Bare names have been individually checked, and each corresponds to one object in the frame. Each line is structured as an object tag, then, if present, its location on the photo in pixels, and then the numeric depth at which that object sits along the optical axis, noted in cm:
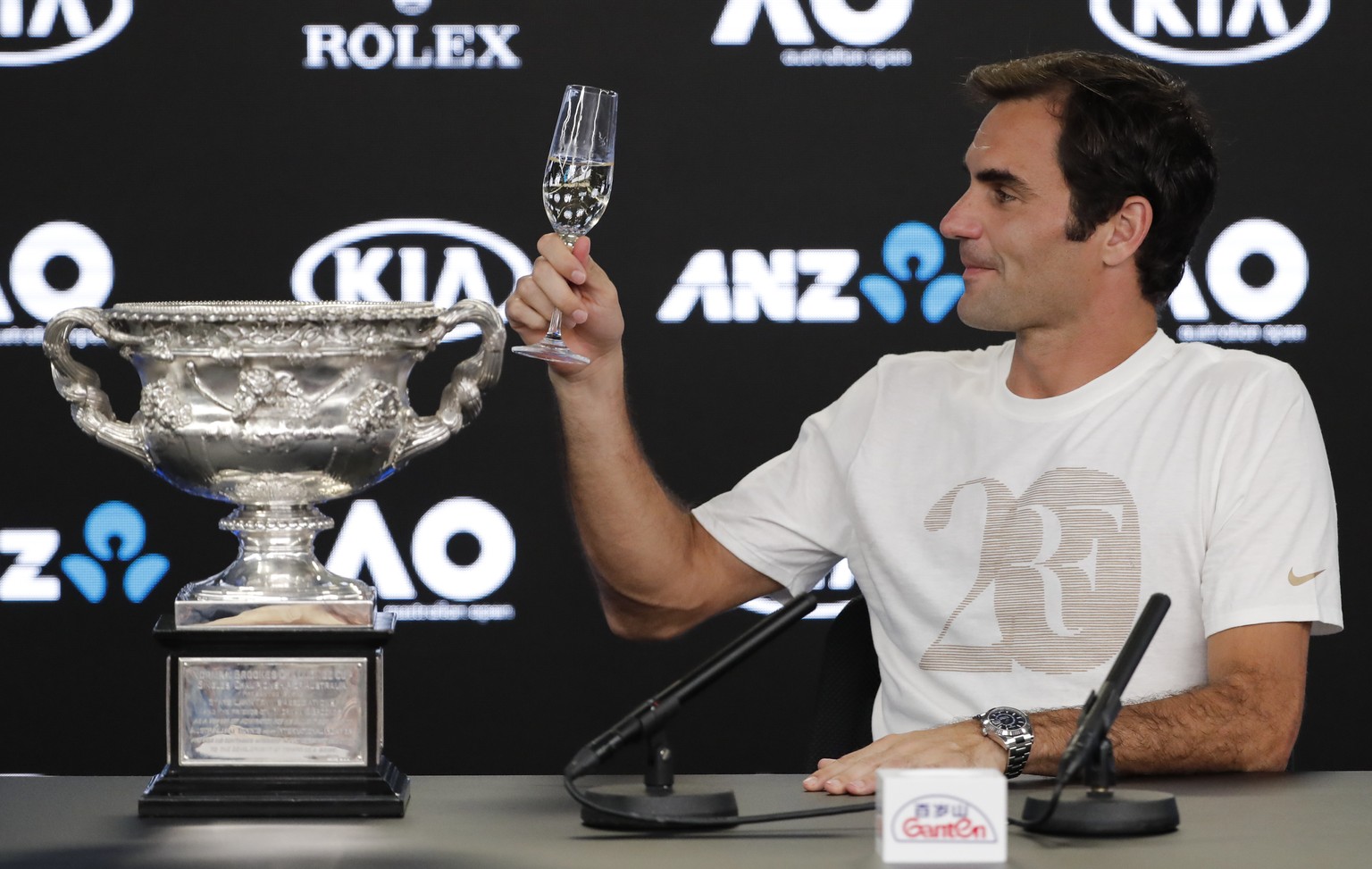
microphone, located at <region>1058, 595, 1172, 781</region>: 667
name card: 665
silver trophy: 686
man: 741
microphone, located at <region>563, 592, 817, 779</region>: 672
